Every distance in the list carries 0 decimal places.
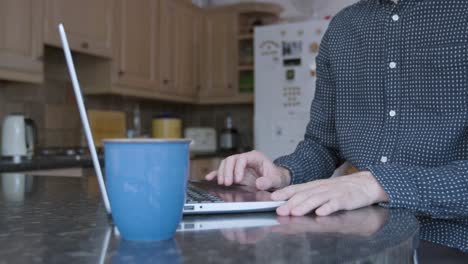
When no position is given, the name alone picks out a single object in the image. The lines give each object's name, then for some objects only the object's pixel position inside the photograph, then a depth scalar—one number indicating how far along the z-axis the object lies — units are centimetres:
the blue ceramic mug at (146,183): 41
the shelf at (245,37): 375
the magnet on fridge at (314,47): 330
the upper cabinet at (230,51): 381
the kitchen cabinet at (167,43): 350
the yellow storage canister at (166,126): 372
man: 74
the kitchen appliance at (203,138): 382
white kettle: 243
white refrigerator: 330
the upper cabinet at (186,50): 366
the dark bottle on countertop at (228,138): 387
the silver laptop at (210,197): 51
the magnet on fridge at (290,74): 335
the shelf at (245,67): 375
